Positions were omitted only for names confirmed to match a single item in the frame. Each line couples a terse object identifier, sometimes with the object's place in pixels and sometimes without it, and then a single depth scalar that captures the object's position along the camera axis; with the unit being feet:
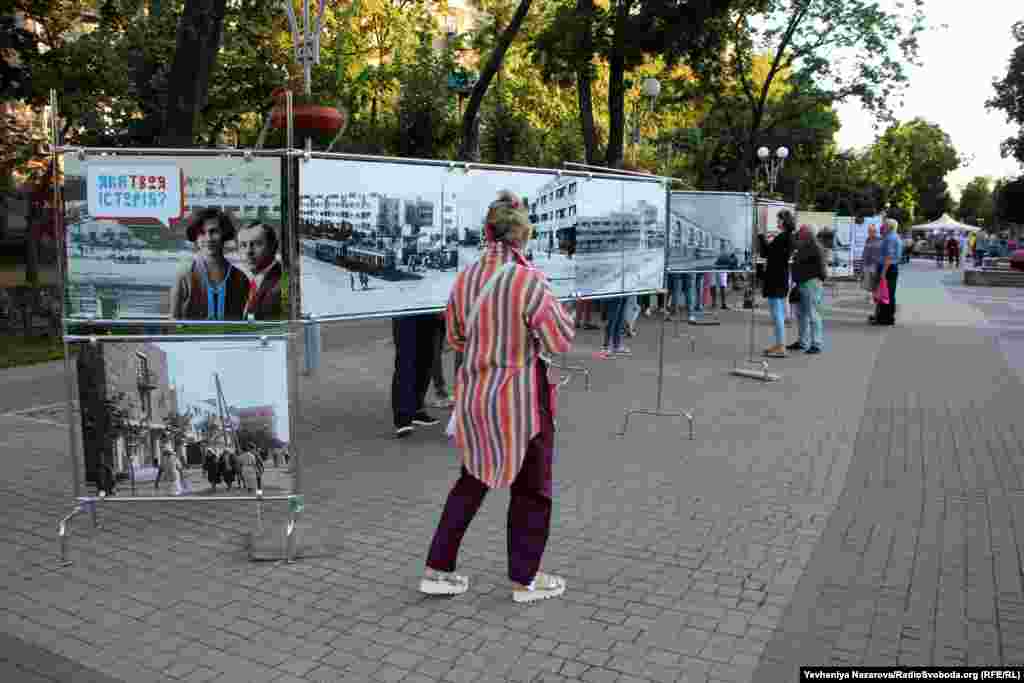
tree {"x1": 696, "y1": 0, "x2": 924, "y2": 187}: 78.28
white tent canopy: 210.18
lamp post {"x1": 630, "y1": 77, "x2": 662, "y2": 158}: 64.59
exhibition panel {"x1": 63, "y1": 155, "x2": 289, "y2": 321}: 15.44
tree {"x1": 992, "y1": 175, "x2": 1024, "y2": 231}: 175.01
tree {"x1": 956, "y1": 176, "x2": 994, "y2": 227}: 373.61
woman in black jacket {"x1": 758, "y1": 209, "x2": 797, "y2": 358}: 40.75
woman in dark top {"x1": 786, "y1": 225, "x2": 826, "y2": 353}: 41.42
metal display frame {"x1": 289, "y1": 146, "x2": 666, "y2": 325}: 17.95
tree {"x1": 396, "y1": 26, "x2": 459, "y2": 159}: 65.50
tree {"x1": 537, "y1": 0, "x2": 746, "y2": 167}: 52.65
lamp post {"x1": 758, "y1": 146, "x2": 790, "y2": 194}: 93.12
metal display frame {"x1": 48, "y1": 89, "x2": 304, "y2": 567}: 15.39
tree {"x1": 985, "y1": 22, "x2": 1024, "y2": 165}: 154.20
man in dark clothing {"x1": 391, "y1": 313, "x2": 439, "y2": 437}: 24.44
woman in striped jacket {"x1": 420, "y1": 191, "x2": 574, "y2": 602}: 13.00
